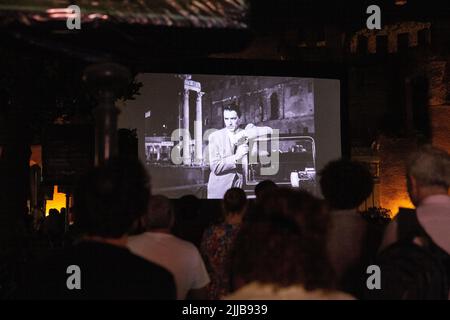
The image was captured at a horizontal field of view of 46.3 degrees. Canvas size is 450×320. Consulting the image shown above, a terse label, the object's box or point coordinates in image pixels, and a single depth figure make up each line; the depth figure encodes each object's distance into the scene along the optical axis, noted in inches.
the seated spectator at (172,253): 94.0
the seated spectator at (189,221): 189.6
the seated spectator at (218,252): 118.0
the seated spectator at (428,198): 83.8
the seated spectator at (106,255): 63.9
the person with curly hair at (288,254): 54.0
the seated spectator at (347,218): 104.3
